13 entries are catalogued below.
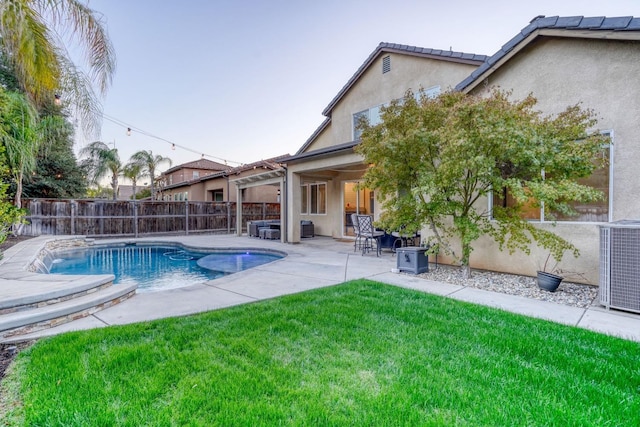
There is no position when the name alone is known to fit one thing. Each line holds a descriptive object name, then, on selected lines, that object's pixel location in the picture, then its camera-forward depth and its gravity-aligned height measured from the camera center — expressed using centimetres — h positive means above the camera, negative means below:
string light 1771 +515
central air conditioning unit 435 -82
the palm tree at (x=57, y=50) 502 +298
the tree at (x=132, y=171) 2595 +345
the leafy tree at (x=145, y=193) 3831 +223
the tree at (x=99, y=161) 2309 +392
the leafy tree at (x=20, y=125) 643 +198
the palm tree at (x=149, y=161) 2619 +439
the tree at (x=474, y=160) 515 +94
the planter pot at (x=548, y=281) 551 -131
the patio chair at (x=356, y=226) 1059 -55
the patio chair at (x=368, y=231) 996 -69
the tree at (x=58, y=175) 1767 +221
